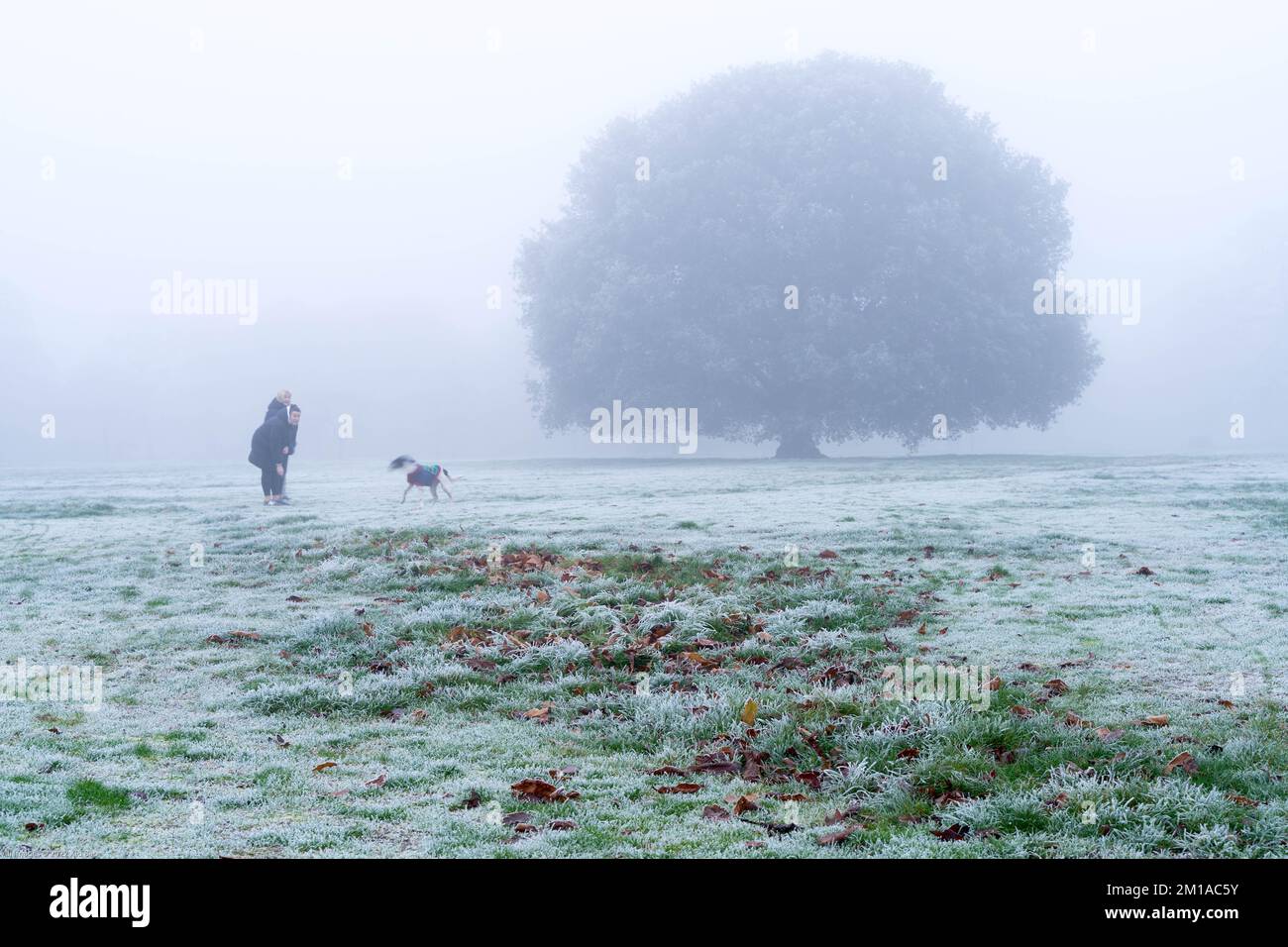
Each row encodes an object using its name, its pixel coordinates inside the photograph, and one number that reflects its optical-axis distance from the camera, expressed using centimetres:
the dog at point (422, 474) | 2186
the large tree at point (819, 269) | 4109
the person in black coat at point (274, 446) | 2238
